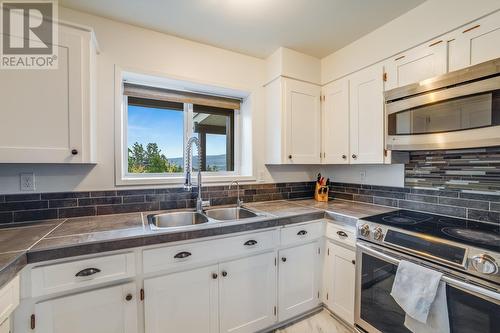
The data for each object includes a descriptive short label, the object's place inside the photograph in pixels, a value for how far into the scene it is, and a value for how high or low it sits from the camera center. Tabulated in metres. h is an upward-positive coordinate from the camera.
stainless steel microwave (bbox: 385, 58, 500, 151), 1.23 +0.33
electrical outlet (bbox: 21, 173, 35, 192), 1.50 -0.12
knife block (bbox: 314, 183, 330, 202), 2.43 -0.34
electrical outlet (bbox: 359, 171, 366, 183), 2.27 -0.13
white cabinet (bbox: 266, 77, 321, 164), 2.17 +0.42
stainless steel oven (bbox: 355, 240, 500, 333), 1.01 -0.71
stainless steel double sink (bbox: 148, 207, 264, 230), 1.75 -0.44
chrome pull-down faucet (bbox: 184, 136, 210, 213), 1.84 -0.09
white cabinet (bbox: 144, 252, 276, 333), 1.31 -0.87
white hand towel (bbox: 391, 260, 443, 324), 1.15 -0.68
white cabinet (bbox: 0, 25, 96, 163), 1.25 +0.33
